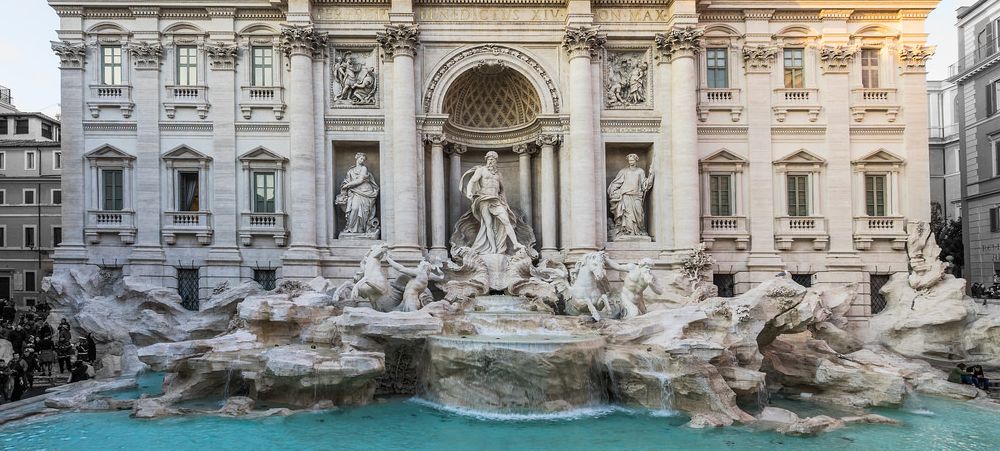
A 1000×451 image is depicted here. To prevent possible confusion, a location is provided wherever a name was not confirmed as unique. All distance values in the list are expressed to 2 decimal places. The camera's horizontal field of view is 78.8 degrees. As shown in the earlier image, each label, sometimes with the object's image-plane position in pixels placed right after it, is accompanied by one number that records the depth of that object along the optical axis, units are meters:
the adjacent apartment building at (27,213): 35.59
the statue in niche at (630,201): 21.84
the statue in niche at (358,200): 21.48
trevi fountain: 12.77
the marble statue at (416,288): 17.73
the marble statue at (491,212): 20.56
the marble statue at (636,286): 17.03
